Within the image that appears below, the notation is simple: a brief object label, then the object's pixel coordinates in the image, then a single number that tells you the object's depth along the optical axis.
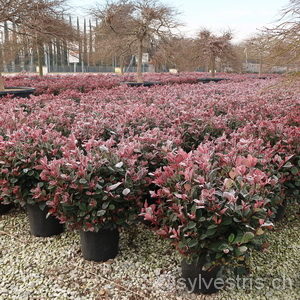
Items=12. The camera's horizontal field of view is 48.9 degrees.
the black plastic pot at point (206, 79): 15.50
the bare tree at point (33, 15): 7.02
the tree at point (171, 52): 11.71
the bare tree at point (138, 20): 11.13
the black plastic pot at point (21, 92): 7.57
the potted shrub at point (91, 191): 2.06
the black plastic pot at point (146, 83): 11.51
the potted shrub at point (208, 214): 1.73
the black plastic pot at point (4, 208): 3.17
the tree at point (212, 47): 15.87
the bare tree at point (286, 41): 4.00
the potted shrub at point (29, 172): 2.49
